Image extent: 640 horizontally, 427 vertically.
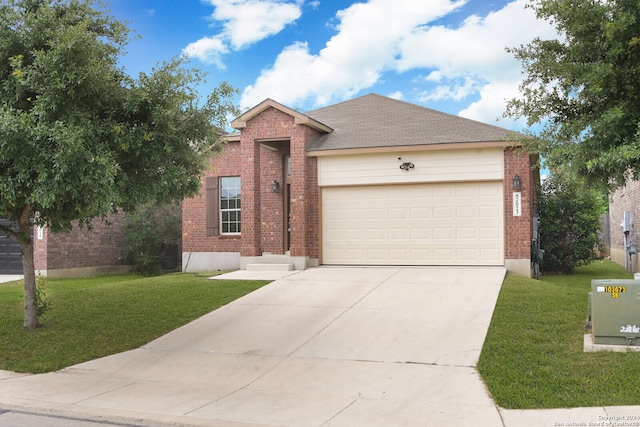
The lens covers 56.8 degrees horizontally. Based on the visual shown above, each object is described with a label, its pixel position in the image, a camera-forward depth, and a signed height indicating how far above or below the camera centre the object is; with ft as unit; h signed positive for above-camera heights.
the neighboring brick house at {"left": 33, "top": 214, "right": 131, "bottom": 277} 63.36 -2.92
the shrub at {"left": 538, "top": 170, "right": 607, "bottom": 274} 58.18 -0.97
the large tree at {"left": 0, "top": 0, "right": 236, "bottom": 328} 26.04 +4.91
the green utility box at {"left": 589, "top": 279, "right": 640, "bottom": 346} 25.84 -4.15
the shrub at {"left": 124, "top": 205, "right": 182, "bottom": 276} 69.46 -1.51
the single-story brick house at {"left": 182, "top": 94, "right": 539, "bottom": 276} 49.65 +2.60
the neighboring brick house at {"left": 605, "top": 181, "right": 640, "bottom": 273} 64.18 -1.05
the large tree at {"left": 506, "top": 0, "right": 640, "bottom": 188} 27.96 +6.58
